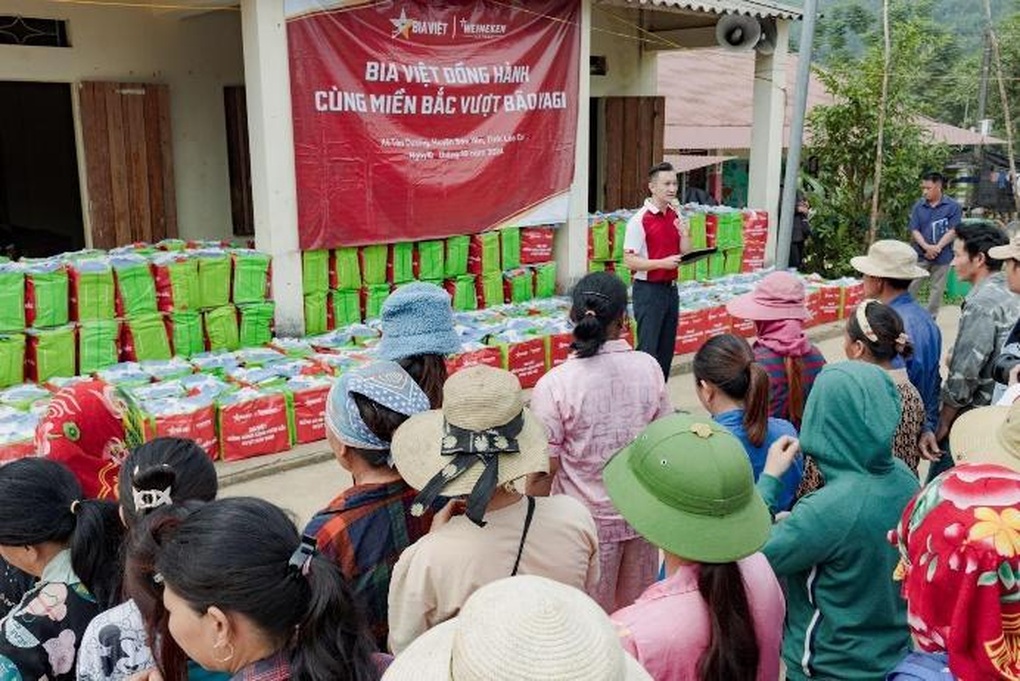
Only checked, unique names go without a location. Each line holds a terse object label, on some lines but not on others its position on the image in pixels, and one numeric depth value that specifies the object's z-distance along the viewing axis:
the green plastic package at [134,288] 6.14
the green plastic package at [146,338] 6.22
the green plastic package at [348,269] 7.23
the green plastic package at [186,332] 6.41
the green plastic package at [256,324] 6.73
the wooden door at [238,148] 8.03
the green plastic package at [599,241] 9.13
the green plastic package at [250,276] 6.62
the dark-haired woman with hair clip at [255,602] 1.54
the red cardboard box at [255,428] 5.68
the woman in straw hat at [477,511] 1.98
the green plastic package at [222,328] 6.56
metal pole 7.69
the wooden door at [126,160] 7.05
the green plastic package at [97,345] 6.01
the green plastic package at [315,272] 7.02
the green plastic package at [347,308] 7.30
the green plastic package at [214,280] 6.47
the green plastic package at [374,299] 7.48
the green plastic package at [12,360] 5.74
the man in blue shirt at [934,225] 9.32
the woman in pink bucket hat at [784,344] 3.52
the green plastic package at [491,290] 8.23
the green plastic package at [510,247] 8.34
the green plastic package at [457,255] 7.98
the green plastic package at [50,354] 5.84
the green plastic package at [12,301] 5.69
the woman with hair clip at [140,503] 1.82
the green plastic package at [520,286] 8.45
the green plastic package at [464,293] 8.05
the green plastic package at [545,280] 8.68
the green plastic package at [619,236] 9.30
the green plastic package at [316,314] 7.10
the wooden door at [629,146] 10.83
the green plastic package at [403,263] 7.61
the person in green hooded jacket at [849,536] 2.23
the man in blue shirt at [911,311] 3.89
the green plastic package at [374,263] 7.40
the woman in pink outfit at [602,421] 3.07
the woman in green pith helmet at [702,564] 1.79
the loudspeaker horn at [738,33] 9.75
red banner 6.82
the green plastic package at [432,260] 7.77
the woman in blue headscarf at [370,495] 2.15
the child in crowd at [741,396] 2.88
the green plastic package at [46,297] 5.81
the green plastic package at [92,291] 5.98
